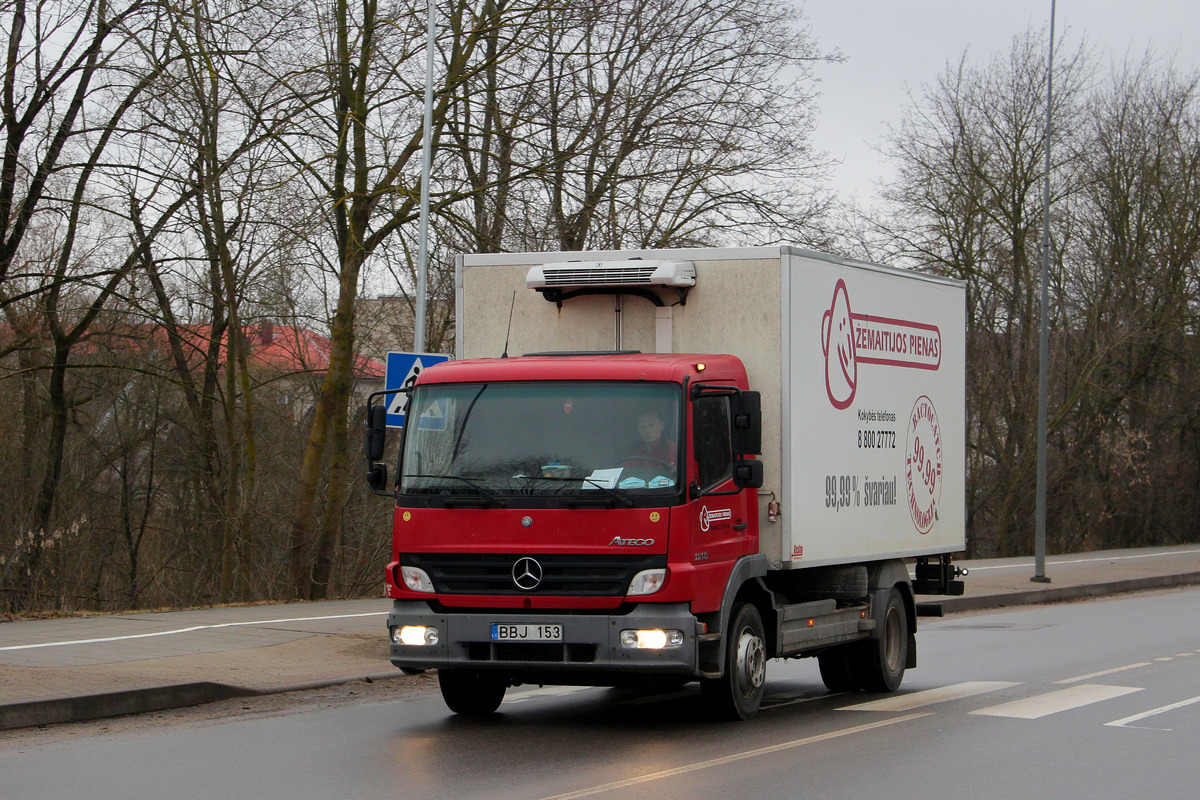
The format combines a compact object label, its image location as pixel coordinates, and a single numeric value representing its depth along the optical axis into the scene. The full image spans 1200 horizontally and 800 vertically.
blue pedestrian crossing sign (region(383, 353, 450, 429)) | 26.72
